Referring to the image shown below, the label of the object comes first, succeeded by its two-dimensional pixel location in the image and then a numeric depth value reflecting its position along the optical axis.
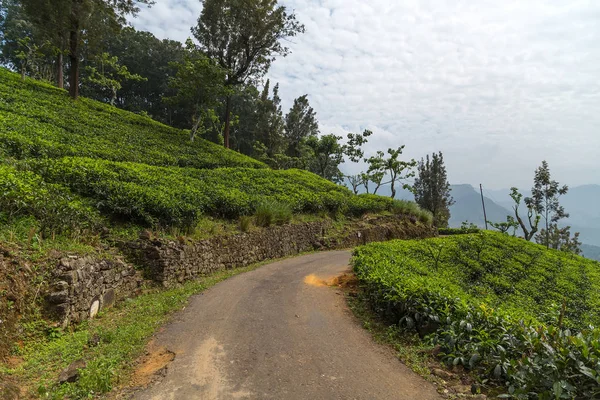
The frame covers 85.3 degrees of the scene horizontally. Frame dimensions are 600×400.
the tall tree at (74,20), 18.06
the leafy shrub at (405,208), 25.64
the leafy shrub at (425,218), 26.77
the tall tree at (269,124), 45.81
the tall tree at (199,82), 22.06
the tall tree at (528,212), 37.31
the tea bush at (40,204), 6.27
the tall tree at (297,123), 50.20
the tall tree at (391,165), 36.81
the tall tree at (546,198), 43.19
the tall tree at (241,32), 24.19
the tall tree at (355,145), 36.47
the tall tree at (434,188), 50.41
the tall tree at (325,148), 35.62
